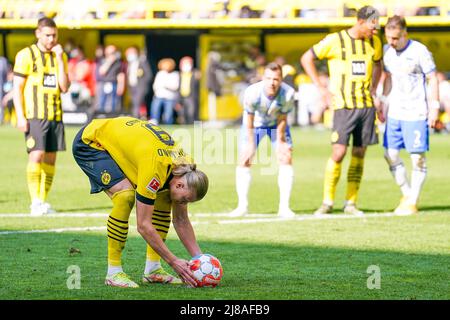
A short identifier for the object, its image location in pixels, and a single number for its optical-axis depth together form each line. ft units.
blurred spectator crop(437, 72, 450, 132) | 96.17
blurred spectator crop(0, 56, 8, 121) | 109.21
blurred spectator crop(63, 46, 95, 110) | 110.11
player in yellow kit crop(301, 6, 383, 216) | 41.55
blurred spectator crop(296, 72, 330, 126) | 105.91
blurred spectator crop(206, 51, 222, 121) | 109.81
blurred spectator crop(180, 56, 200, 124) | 107.65
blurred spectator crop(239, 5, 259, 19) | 113.17
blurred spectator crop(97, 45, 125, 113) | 104.89
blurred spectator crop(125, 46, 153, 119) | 107.14
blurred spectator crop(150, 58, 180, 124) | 102.58
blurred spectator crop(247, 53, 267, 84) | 101.98
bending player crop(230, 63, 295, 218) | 40.09
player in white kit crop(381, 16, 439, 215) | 40.81
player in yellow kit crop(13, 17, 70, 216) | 41.52
